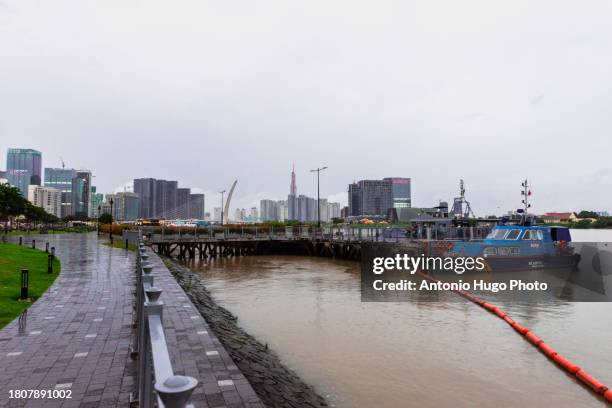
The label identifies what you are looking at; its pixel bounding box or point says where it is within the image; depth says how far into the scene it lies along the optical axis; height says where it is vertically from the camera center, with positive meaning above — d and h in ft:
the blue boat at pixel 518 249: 92.73 -7.04
